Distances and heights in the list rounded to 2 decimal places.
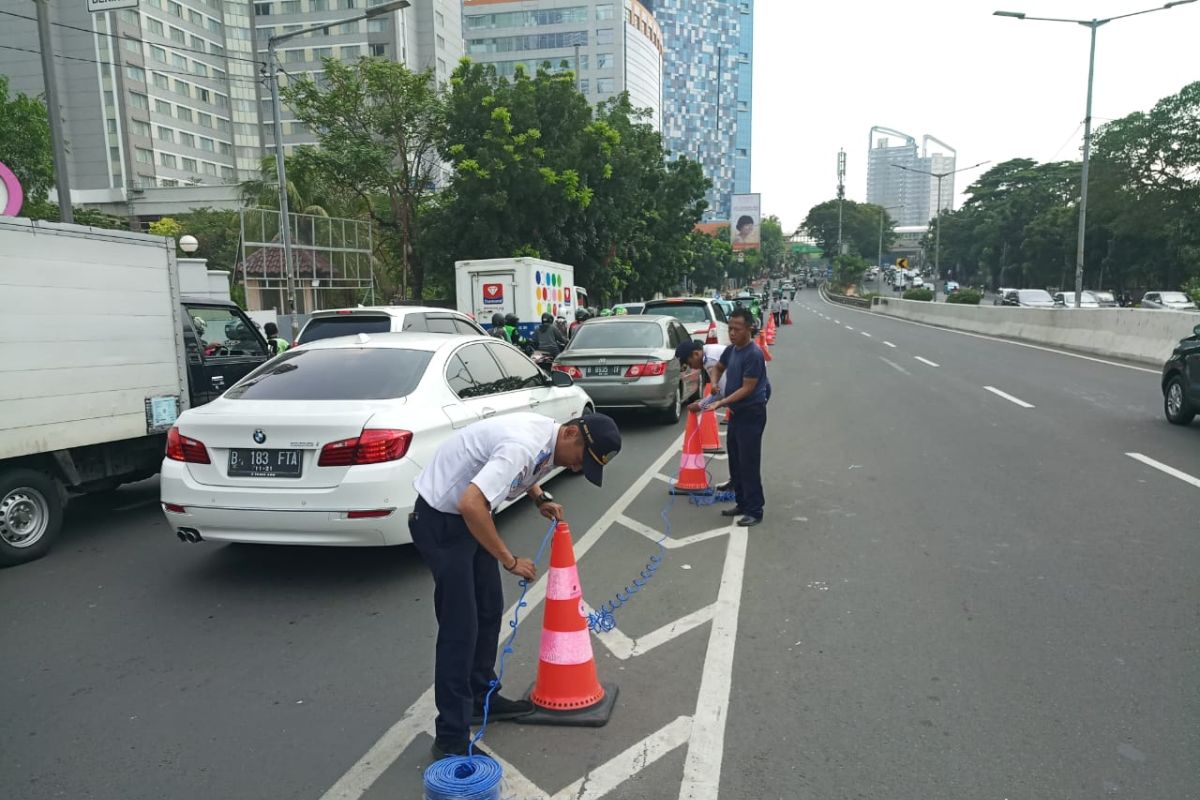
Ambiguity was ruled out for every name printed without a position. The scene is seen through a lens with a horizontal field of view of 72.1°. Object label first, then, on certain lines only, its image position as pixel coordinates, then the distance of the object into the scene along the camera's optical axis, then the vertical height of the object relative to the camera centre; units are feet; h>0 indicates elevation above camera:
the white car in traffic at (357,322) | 31.37 -1.72
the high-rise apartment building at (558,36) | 312.52 +90.64
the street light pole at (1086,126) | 74.78 +13.53
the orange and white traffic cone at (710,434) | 30.50 -6.01
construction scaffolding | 71.97 +1.25
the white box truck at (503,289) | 60.90 -1.05
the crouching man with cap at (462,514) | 9.66 -2.88
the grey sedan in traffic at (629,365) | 35.53 -3.96
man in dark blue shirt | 20.99 -3.70
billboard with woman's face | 281.13 +16.46
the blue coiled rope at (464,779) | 8.72 -5.38
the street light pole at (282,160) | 56.65 +8.32
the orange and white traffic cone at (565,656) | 11.59 -5.36
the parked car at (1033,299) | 134.21 -5.34
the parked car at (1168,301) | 122.11 -5.64
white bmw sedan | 16.06 -3.55
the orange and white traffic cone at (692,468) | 24.36 -5.77
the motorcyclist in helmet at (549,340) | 47.84 -3.81
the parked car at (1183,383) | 31.91 -4.70
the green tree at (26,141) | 91.97 +15.91
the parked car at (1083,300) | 139.54 -5.83
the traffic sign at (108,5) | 32.55 +10.97
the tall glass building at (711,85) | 577.43 +133.80
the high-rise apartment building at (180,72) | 229.86 +60.87
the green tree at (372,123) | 83.35 +15.67
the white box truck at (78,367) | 18.17 -2.06
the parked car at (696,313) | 53.88 -2.80
